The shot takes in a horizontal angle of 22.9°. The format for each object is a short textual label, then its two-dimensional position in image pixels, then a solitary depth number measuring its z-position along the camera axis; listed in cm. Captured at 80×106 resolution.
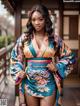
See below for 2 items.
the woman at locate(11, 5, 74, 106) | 151
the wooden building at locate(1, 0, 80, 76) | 416
